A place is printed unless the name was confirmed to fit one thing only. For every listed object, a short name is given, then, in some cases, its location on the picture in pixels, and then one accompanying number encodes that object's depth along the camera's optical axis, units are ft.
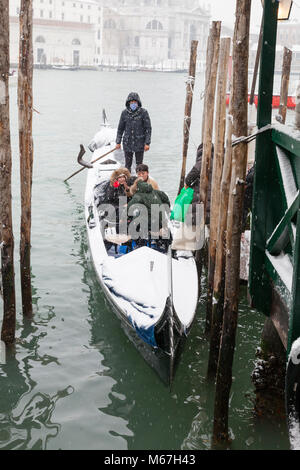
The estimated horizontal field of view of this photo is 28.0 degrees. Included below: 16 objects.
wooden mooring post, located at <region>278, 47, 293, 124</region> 27.48
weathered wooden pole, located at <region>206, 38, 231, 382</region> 17.76
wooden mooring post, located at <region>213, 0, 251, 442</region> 11.83
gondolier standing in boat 26.89
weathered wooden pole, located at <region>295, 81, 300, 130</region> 9.90
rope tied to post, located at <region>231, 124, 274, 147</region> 11.32
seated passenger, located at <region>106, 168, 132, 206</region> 22.08
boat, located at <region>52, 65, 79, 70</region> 253.24
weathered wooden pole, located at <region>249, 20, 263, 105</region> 27.89
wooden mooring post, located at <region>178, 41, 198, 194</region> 28.22
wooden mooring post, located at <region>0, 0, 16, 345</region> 14.60
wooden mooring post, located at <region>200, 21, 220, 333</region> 20.93
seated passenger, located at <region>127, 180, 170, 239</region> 19.51
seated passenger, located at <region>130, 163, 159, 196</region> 21.18
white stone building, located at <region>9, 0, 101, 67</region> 263.29
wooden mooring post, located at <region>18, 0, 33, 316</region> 16.44
